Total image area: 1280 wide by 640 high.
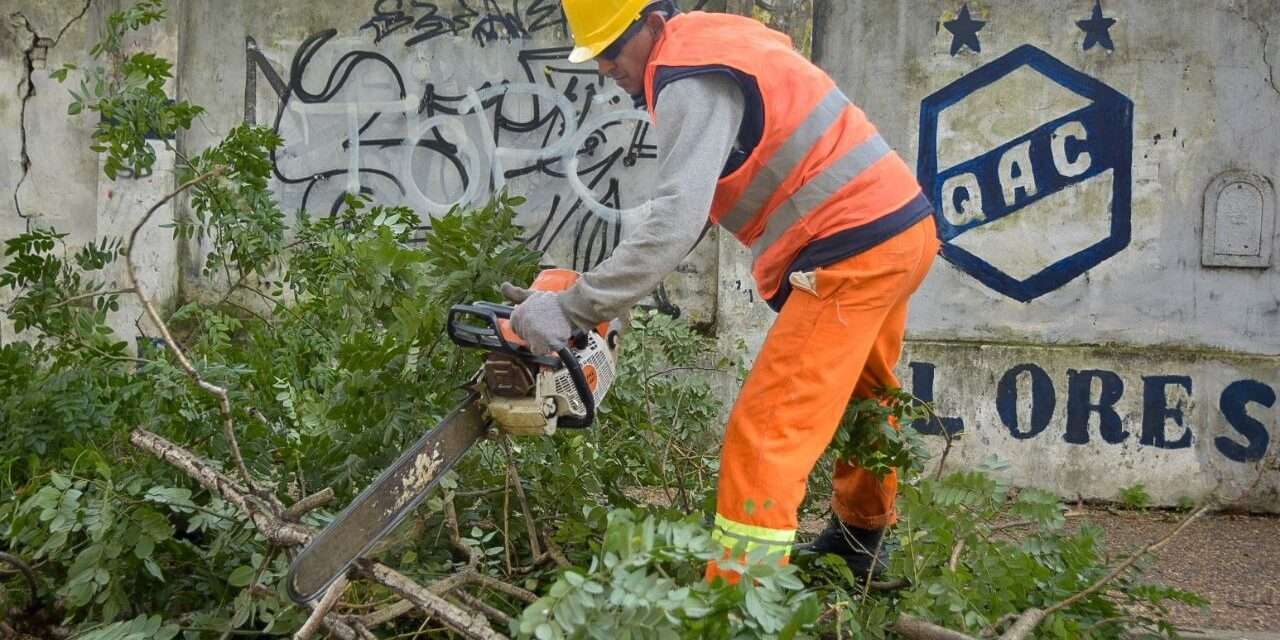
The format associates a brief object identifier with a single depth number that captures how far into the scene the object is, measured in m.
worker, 2.61
